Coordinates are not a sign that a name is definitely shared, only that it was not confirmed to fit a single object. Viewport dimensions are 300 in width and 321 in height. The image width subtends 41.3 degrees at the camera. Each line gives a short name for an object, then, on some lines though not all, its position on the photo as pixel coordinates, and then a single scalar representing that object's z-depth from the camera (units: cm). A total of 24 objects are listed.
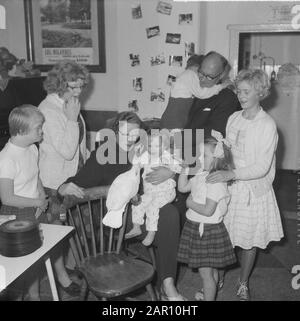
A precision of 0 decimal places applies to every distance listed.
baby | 190
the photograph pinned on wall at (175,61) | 359
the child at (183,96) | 229
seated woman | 188
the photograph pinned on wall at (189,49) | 357
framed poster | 388
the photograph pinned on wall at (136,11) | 366
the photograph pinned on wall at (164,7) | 353
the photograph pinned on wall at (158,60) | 365
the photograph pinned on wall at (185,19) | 353
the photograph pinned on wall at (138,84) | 381
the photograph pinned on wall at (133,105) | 390
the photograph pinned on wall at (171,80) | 365
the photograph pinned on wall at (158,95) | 372
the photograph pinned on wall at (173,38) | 356
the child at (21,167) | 175
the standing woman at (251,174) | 190
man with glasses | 216
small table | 131
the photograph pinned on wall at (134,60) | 378
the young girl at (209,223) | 182
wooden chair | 169
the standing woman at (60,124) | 204
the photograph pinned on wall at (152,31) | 362
